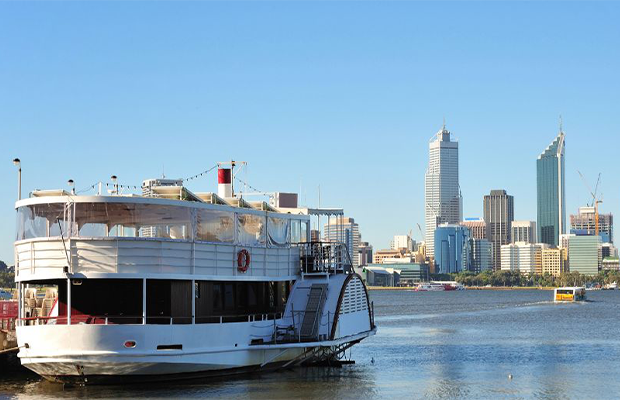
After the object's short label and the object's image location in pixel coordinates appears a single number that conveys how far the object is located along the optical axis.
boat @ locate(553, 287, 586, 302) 150.88
